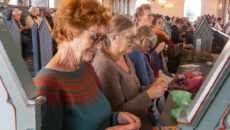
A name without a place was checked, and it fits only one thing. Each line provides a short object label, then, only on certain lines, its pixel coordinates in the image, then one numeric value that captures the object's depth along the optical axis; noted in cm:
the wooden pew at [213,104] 54
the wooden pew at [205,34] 440
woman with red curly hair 103
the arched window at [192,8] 2323
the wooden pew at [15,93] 67
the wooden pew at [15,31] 470
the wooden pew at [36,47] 443
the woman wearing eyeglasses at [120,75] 161
